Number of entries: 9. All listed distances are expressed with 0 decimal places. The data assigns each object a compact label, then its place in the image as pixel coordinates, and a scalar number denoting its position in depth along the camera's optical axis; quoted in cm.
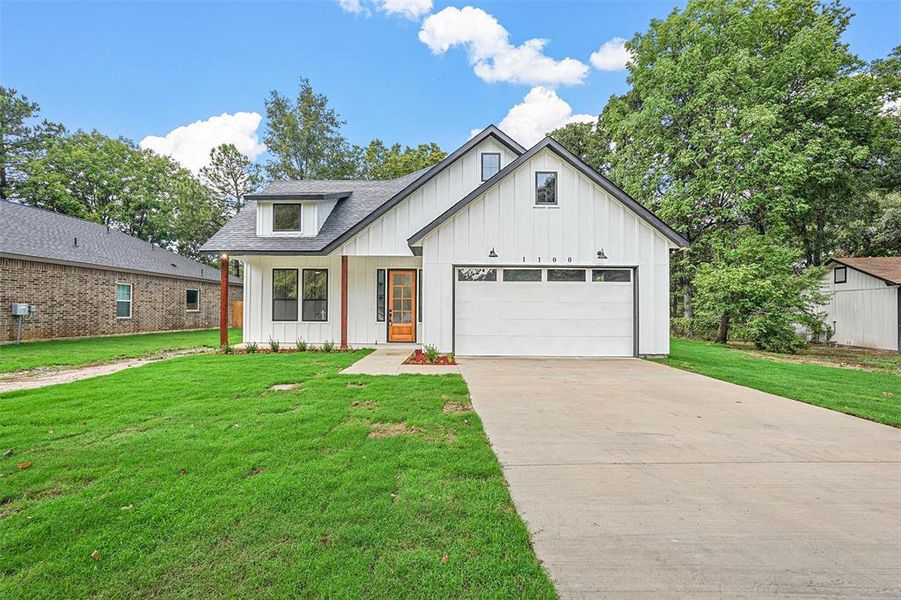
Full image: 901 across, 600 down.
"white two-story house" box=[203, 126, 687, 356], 966
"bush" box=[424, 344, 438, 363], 866
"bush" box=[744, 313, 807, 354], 1306
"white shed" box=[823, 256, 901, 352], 1444
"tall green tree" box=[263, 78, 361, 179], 2831
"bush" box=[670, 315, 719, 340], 1587
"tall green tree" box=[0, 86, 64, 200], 2472
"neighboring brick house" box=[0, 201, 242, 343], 1234
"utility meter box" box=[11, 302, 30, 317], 1188
